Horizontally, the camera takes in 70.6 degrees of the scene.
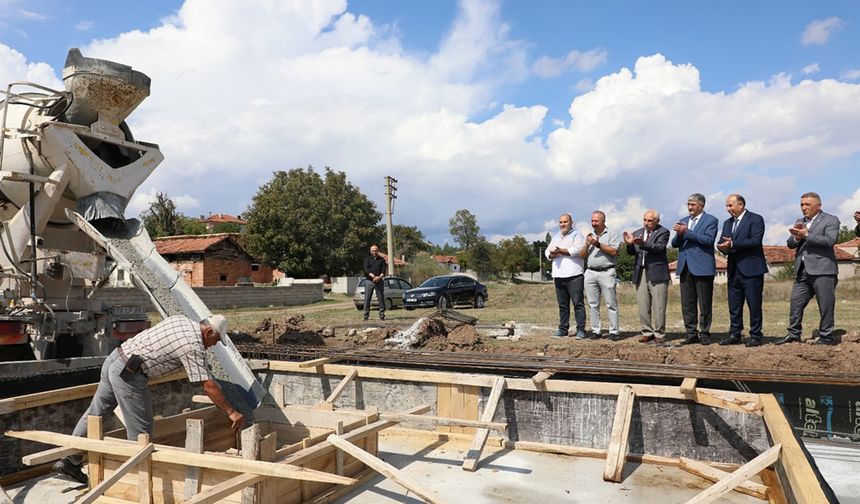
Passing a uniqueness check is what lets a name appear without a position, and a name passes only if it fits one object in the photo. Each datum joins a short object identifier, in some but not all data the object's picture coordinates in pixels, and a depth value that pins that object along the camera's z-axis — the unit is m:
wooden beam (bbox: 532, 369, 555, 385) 4.99
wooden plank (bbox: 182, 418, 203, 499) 3.61
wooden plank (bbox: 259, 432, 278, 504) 3.53
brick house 35.06
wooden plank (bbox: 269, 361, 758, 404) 4.69
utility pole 29.74
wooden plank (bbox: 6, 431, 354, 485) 3.17
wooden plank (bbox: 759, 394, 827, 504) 2.59
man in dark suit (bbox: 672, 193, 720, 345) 7.08
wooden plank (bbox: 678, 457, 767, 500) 3.97
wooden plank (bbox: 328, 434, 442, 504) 3.38
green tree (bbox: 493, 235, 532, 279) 60.72
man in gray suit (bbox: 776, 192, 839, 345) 6.32
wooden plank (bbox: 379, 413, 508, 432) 4.23
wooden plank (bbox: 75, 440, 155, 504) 3.29
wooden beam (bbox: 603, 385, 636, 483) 4.28
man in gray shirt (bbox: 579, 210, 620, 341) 8.05
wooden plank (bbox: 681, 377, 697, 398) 4.54
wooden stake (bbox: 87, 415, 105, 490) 3.96
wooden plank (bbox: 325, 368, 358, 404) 5.27
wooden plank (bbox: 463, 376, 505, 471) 4.60
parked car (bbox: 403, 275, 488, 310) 18.98
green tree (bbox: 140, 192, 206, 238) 50.16
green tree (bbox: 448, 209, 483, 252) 74.75
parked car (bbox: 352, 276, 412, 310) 20.48
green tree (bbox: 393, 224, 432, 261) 64.88
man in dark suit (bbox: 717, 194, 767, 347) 6.68
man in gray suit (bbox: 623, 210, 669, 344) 7.53
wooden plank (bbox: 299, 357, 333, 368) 5.92
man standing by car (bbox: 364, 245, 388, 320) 12.58
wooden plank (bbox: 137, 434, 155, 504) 3.72
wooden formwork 3.34
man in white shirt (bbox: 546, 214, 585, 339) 8.29
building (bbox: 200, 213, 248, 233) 81.88
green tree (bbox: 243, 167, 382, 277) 38.91
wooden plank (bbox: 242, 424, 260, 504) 3.49
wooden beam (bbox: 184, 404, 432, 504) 3.06
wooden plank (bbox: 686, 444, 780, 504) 3.29
